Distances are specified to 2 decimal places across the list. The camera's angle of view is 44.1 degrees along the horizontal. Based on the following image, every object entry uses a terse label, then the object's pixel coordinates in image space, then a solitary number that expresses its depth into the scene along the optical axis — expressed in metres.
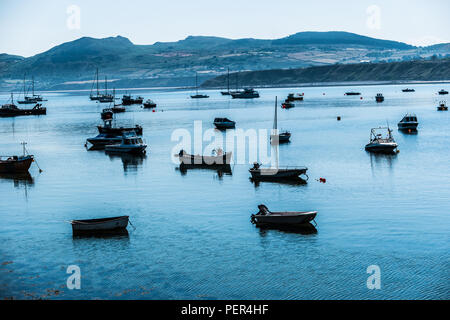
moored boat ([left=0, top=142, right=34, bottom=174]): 76.56
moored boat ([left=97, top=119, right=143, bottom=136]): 113.38
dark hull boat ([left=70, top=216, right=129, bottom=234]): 45.72
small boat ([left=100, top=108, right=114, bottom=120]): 178.88
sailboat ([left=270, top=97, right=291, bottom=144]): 102.44
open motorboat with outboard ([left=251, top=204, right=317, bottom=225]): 45.88
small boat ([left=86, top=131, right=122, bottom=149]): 107.50
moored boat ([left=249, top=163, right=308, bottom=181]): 66.75
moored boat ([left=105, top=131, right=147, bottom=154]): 93.69
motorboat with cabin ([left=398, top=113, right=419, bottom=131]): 122.19
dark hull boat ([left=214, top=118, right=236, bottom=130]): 139.75
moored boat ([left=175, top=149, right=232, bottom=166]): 78.62
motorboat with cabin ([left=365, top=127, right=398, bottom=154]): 87.62
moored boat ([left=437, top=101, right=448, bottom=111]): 179.25
